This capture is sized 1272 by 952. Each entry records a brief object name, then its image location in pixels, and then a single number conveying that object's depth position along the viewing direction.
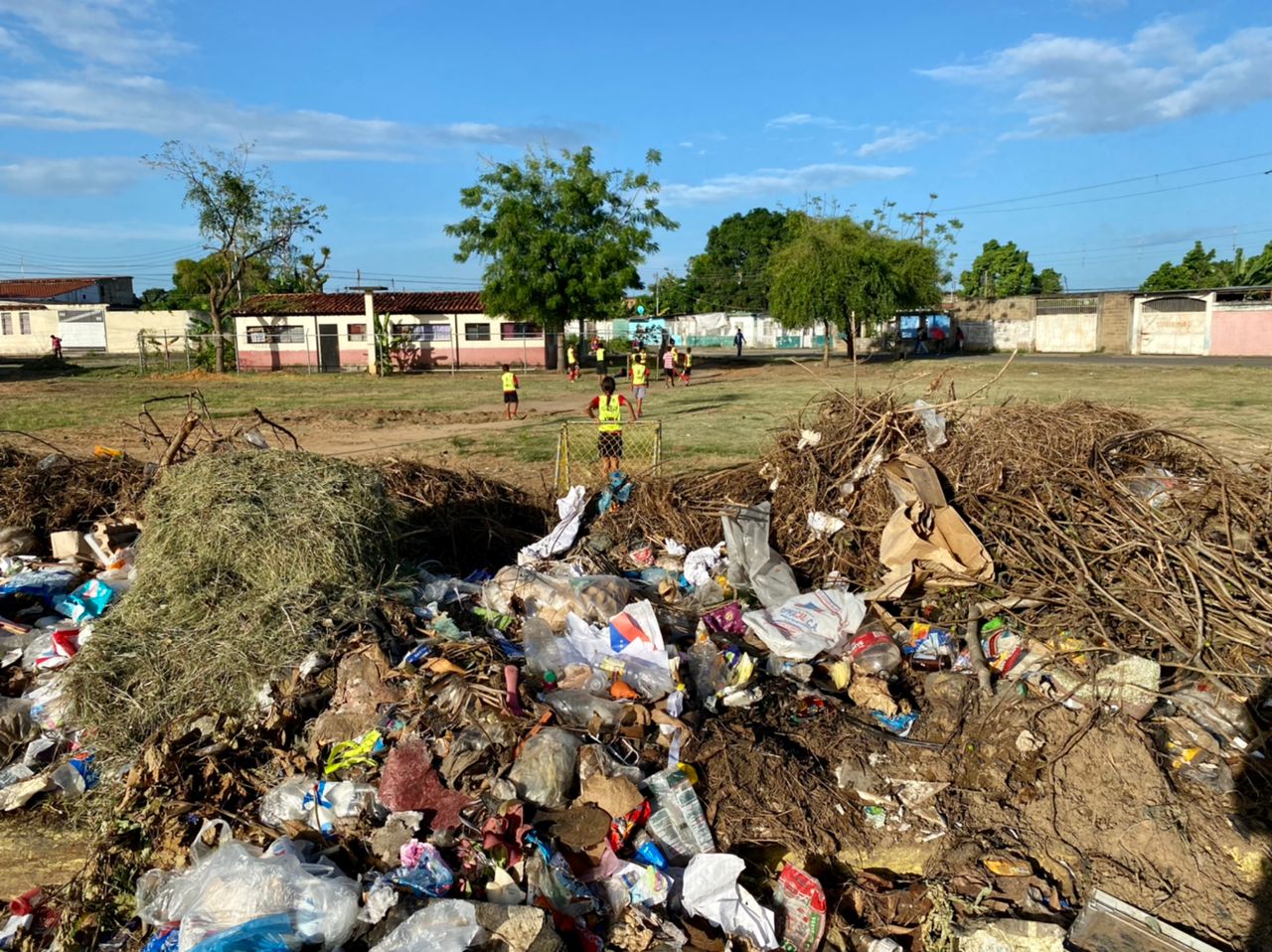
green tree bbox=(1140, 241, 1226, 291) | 47.59
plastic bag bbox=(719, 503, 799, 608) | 5.17
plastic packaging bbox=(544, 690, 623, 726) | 3.80
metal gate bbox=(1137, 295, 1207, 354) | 35.75
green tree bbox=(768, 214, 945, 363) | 28.69
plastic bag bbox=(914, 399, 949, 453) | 5.46
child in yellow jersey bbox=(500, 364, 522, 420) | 15.02
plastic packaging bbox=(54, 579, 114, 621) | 5.03
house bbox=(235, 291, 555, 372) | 32.16
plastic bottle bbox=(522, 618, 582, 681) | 4.25
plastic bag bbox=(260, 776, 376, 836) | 3.33
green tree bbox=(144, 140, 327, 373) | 30.64
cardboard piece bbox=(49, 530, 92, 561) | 5.78
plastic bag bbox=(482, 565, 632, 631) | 4.77
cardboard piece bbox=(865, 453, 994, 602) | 4.81
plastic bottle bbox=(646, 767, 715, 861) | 3.31
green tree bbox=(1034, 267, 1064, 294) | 60.44
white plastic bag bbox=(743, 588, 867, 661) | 4.55
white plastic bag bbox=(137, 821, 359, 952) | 2.67
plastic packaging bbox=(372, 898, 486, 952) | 2.59
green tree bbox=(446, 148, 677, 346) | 26.95
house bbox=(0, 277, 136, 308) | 50.56
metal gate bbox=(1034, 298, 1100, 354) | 39.12
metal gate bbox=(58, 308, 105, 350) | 45.69
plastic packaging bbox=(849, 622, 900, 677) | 4.41
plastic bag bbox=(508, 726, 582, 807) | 3.40
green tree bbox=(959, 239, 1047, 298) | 57.69
